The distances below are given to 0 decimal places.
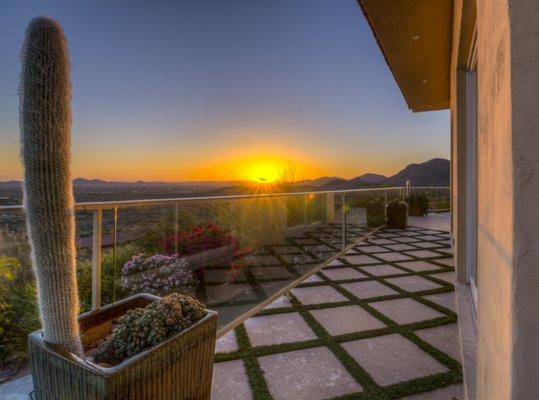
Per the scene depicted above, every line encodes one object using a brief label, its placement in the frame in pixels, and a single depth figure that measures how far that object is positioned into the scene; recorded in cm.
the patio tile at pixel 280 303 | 245
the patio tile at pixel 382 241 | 490
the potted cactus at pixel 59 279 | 90
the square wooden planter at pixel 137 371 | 82
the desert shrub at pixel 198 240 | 283
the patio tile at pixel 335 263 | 362
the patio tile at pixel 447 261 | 358
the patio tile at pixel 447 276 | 300
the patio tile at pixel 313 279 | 306
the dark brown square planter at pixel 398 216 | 609
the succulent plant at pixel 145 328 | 101
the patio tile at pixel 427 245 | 457
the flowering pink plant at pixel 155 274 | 238
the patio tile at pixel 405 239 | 495
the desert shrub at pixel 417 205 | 800
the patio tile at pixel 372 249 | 430
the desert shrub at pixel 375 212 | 621
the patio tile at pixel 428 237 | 516
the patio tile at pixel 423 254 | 400
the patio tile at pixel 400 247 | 446
